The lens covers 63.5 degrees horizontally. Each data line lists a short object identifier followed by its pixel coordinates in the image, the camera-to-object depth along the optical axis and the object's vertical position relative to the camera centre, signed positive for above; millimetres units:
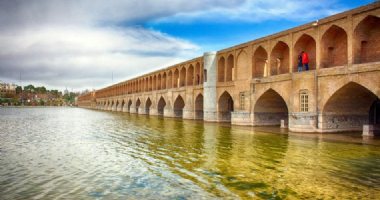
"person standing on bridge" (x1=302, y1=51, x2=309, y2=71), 18109 +2657
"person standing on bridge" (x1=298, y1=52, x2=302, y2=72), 18516 +2516
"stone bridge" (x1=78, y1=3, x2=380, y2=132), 15141 +1557
